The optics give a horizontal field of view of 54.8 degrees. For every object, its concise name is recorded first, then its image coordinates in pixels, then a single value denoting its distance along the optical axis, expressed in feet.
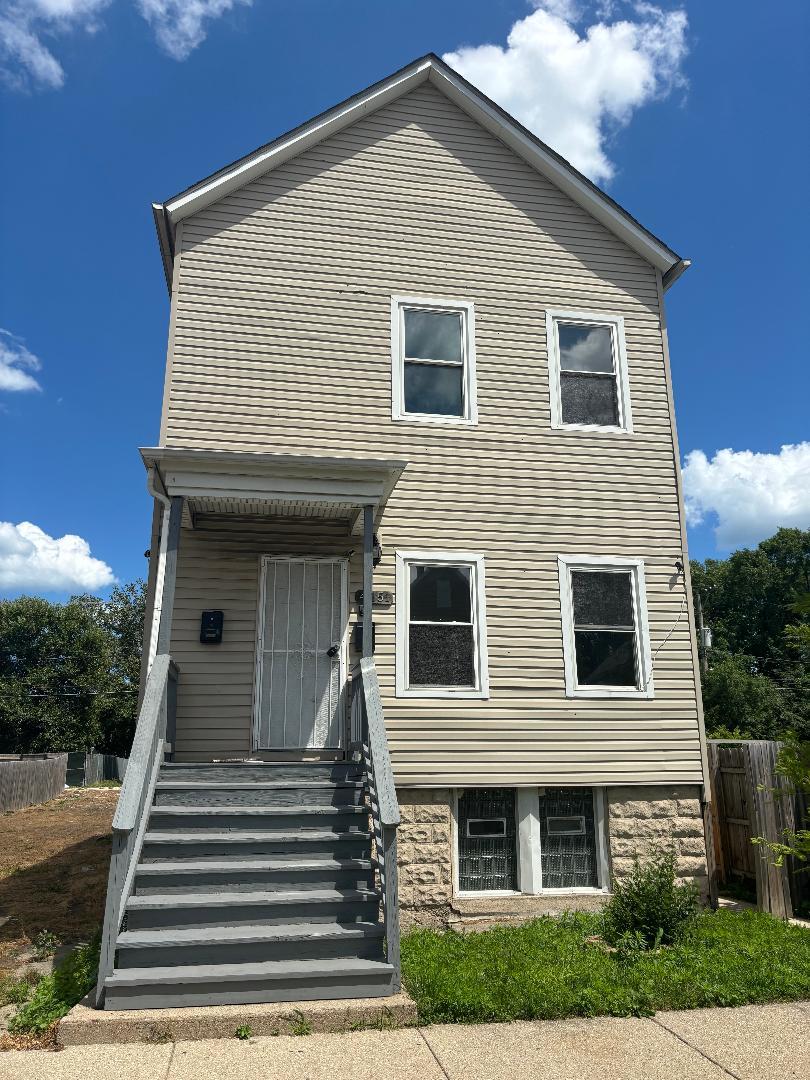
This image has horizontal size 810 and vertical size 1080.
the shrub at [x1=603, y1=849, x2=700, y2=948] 21.11
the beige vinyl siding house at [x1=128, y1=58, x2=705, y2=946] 25.59
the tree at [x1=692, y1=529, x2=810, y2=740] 108.47
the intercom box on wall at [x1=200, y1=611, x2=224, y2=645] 25.49
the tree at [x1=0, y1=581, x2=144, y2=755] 133.08
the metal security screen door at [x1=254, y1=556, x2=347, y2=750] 25.72
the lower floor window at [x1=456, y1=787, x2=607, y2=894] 25.52
